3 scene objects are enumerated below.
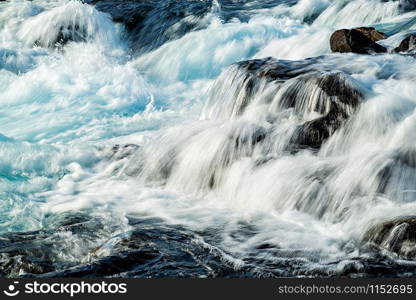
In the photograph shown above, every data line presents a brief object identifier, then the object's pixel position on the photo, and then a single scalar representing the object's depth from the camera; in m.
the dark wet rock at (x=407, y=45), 10.97
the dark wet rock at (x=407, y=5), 15.55
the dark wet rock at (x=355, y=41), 11.27
